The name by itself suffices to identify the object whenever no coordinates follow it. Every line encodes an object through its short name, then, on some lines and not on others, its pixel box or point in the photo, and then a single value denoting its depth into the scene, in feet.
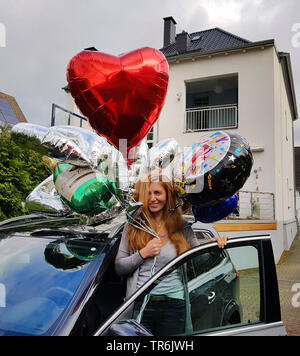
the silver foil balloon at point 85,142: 7.18
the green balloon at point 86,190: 7.11
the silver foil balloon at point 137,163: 7.18
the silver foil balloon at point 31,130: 7.20
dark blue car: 5.40
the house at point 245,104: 35.78
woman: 6.40
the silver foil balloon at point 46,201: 8.87
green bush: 15.40
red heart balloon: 6.97
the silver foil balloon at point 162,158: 7.59
